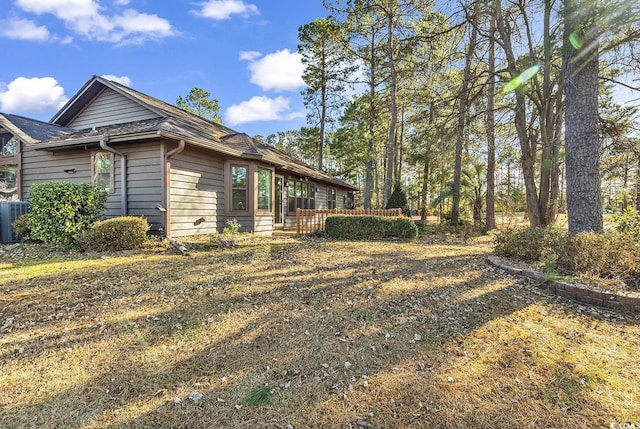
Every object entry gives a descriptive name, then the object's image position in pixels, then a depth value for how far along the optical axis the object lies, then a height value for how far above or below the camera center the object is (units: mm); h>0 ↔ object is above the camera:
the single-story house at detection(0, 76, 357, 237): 8164 +1633
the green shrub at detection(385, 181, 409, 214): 15289 +674
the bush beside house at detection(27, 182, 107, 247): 6855 +72
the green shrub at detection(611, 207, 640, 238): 5215 -158
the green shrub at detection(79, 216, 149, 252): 6777 -471
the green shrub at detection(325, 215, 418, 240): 9703 -450
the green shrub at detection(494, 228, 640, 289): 4207 -648
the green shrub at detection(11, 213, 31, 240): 7785 -303
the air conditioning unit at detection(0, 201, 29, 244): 8180 -179
